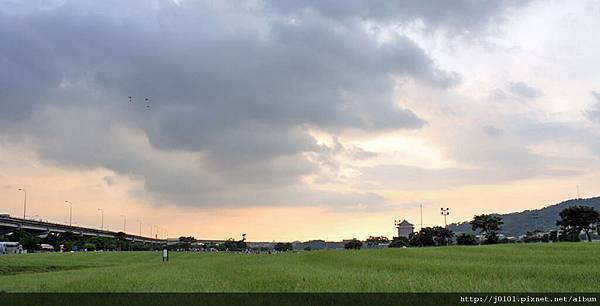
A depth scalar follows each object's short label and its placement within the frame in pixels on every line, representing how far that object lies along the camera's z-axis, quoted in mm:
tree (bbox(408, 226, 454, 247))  170125
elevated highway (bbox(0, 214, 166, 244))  184375
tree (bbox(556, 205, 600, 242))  129000
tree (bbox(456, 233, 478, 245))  137250
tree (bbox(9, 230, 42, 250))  182875
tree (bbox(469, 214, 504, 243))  144500
